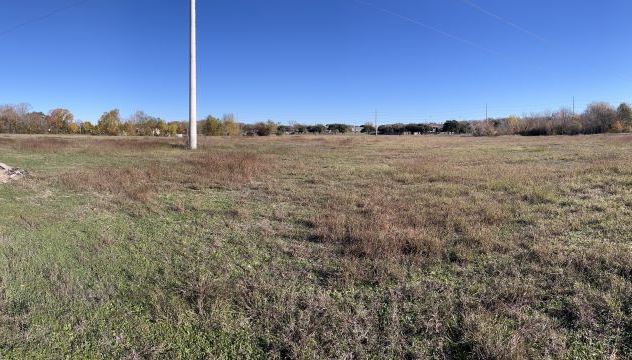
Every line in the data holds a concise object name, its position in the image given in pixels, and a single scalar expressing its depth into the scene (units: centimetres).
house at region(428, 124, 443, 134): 11845
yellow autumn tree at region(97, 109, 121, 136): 8586
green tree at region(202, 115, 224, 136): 7962
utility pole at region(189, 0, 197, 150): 2258
